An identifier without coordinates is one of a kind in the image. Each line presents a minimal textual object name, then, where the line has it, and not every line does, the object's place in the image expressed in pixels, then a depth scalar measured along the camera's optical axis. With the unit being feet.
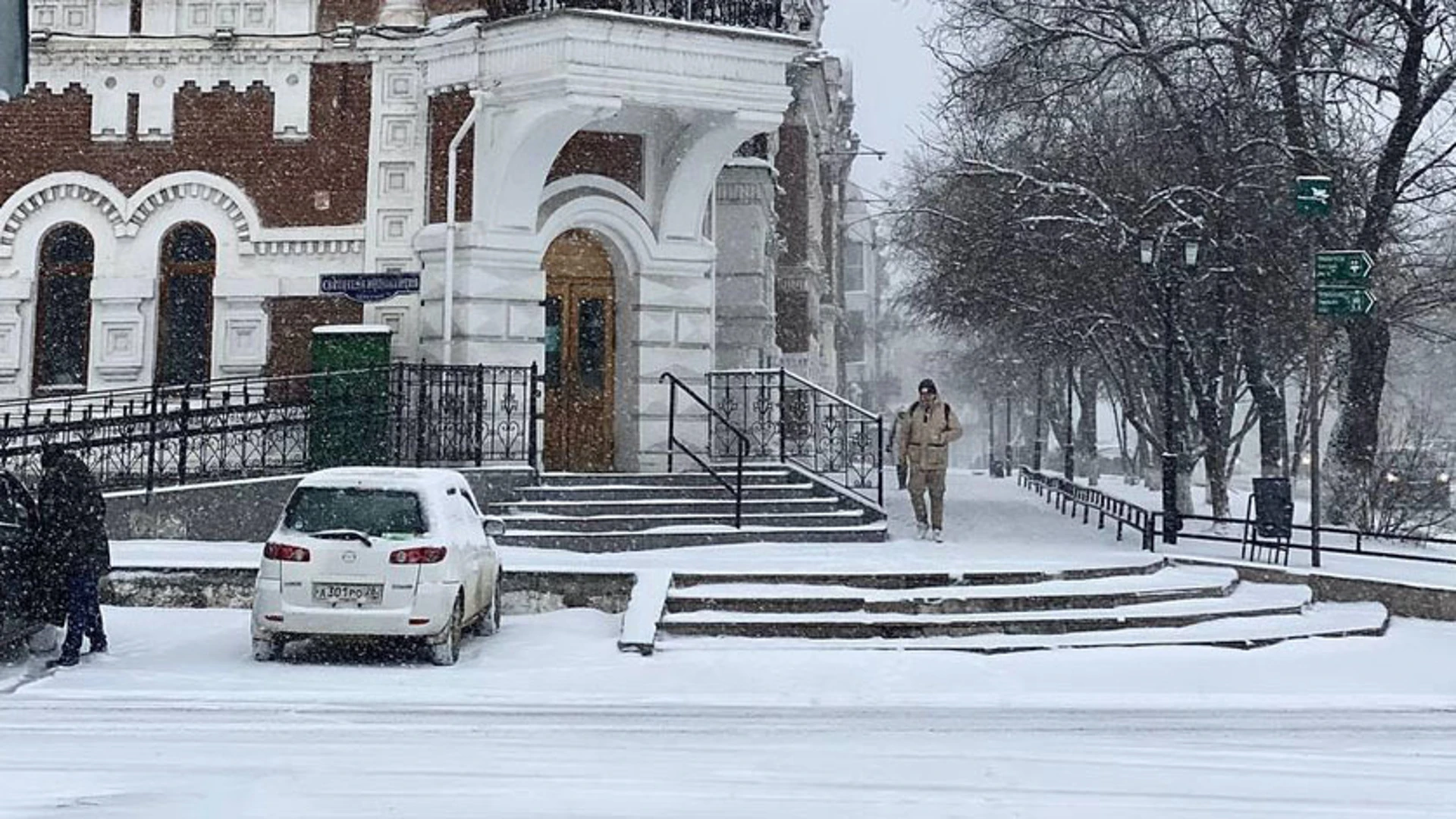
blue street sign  61.36
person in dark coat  38.63
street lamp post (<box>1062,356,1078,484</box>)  114.21
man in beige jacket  59.26
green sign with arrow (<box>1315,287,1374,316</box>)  55.06
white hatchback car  38.52
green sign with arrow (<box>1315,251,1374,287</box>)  55.36
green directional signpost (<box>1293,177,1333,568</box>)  55.36
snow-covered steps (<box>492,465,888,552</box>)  55.21
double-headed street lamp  61.77
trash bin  58.49
